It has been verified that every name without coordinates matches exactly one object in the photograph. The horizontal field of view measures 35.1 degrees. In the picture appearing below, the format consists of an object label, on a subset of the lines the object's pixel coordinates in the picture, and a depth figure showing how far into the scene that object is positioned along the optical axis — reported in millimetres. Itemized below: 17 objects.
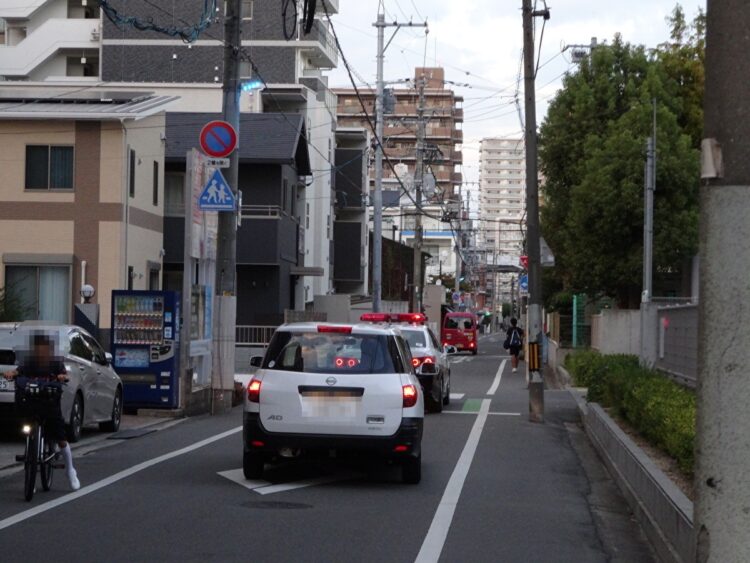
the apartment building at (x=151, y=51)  60344
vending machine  21234
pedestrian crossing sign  22125
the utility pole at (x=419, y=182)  54531
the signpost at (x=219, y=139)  22359
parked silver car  16031
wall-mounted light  26672
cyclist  11586
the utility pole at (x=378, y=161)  44250
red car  65750
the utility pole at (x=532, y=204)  23344
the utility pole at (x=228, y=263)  23109
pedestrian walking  41781
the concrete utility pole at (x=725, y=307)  4922
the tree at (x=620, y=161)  41250
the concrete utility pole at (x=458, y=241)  83875
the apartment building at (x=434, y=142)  117750
